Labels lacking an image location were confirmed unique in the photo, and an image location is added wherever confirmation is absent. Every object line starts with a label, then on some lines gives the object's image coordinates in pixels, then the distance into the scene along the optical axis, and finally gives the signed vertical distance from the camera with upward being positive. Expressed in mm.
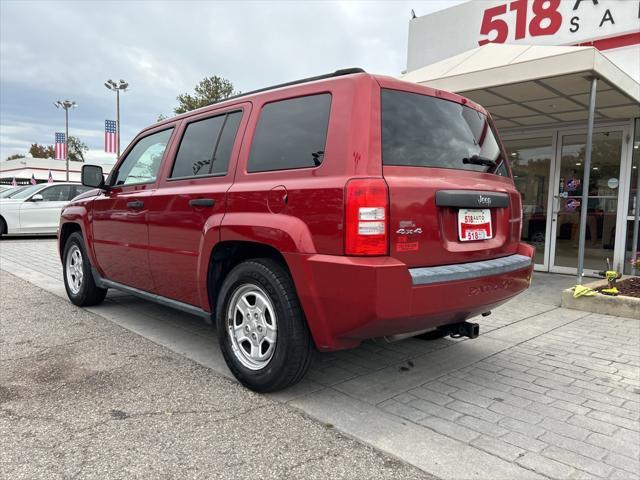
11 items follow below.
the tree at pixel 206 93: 32438 +7366
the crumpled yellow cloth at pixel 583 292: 5726 -978
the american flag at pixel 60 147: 38781 +3958
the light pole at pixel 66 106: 43000 +8090
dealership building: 6086 +1584
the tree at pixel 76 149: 70625 +6989
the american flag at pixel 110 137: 31547 +4012
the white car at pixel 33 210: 12883 -444
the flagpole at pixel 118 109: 32000 +6018
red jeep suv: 2514 -104
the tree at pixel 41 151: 81738 +7491
